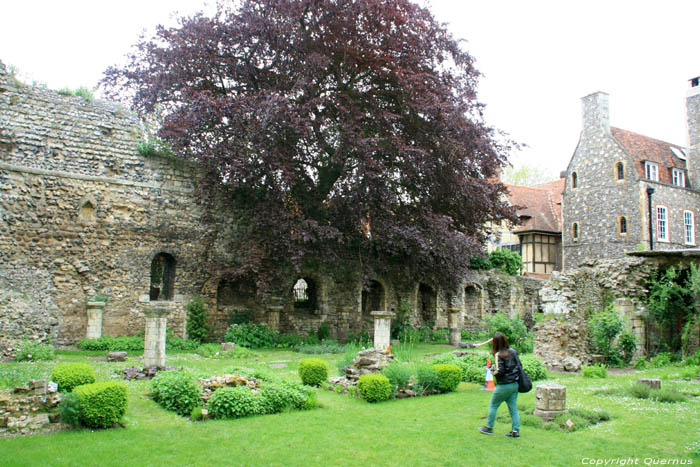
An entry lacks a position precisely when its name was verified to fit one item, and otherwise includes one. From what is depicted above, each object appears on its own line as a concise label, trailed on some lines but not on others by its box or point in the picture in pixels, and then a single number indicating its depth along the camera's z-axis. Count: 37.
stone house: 29.30
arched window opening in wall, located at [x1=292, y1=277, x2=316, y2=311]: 20.39
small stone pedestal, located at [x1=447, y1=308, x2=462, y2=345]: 20.08
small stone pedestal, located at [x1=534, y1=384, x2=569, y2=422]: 7.51
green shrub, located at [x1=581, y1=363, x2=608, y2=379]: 11.56
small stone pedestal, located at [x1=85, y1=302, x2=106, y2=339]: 15.14
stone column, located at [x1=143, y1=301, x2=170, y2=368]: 10.30
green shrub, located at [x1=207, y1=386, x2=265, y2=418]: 7.50
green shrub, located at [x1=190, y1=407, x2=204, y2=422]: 7.34
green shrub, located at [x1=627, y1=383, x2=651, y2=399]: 9.02
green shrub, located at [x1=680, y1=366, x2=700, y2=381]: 11.19
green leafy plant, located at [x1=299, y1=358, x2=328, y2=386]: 9.89
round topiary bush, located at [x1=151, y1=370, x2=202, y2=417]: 7.63
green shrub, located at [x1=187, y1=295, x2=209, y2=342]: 16.80
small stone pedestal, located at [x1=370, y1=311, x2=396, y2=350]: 13.11
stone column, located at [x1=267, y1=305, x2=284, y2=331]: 17.94
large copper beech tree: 16.06
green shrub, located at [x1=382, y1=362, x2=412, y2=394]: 9.23
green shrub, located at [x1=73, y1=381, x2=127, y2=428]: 6.56
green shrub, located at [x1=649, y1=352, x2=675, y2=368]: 13.36
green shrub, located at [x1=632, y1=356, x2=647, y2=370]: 13.13
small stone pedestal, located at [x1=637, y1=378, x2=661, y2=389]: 9.36
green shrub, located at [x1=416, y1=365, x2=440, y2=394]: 9.64
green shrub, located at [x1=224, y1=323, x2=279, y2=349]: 16.47
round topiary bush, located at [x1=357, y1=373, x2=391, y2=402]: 8.77
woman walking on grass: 6.52
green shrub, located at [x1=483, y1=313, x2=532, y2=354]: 16.31
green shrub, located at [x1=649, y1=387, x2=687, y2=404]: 8.70
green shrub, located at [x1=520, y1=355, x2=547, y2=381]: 10.98
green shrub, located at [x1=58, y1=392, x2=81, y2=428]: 6.54
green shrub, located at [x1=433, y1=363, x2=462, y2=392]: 9.79
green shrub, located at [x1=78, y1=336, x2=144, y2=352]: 14.34
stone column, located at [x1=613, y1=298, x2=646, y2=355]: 14.13
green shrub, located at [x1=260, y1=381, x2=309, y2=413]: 7.91
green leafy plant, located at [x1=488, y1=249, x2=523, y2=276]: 26.42
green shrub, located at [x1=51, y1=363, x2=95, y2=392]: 7.79
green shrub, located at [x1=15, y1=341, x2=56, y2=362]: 12.30
